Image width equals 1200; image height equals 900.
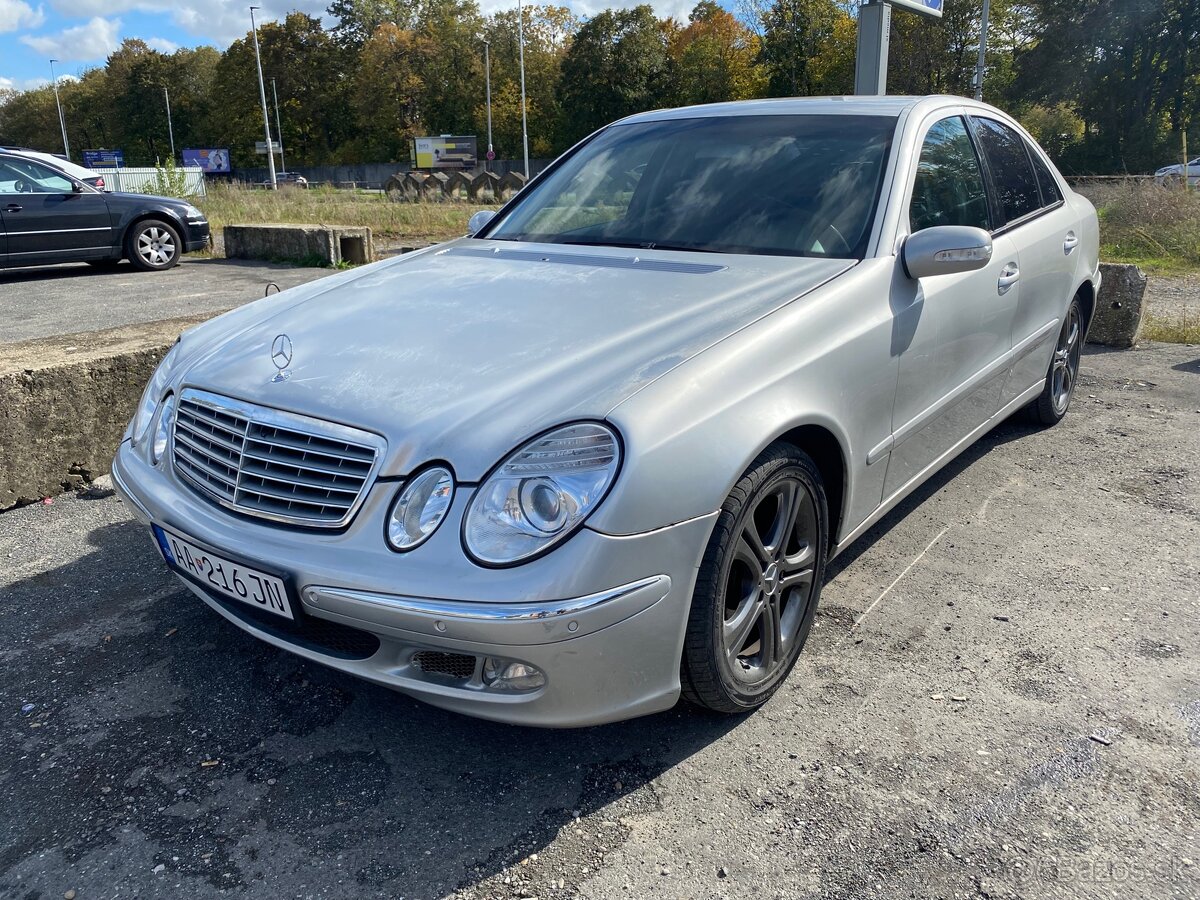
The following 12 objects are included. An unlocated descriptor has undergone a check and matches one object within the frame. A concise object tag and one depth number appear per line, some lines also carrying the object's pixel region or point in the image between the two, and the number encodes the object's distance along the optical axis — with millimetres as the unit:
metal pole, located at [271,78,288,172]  73312
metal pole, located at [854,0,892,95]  7102
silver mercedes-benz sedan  1948
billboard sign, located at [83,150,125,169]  81375
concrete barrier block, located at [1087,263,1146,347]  6633
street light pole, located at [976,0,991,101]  31064
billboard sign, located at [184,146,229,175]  77938
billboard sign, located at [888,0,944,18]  7211
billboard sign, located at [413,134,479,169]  56969
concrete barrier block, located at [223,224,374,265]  11633
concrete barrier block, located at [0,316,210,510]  3938
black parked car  10469
